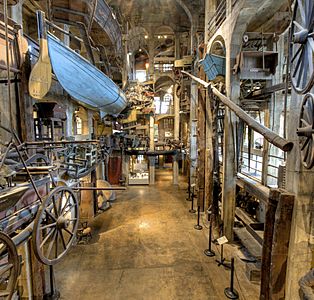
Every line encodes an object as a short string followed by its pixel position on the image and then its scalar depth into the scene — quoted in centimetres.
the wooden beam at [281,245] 326
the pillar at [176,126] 1543
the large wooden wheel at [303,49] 268
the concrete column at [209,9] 887
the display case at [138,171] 1548
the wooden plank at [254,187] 529
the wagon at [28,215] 213
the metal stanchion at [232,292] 486
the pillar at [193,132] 1358
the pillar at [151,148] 1511
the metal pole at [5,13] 232
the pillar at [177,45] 1564
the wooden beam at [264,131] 329
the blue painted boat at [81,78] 472
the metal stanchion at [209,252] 653
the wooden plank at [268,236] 344
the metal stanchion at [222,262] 601
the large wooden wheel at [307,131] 271
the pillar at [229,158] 653
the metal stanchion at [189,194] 1202
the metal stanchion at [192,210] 1009
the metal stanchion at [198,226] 835
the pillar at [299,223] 315
